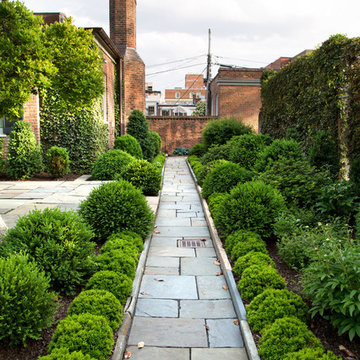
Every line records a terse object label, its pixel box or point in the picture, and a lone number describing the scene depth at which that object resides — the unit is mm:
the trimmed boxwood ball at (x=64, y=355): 2283
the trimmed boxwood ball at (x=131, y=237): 4664
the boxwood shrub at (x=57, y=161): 10578
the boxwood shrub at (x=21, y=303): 2373
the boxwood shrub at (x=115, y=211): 4914
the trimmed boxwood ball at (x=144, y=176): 8336
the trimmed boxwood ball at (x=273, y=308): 2975
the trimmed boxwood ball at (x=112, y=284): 3371
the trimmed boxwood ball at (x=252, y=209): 4953
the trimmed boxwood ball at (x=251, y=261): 3953
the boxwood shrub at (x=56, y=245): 3307
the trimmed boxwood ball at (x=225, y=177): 7258
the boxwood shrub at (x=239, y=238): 4698
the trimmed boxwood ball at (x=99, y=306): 2910
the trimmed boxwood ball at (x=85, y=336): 2465
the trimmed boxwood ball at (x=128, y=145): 13500
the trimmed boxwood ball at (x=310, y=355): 2354
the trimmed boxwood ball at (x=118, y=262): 3754
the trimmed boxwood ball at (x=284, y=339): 2553
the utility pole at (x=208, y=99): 30817
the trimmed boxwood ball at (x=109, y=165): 10336
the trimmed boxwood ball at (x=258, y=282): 3498
